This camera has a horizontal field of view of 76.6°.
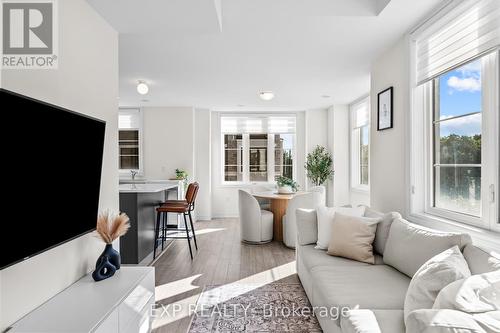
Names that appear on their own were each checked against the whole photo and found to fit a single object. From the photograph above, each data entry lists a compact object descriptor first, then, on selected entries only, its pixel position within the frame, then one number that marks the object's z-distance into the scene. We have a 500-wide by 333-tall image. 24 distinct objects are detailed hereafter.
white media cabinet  1.54
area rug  2.57
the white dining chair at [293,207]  4.81
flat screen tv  1.37
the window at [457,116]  2.12
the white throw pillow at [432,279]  1.62
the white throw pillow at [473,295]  1.32
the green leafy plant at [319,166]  7.19
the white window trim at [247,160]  7.91
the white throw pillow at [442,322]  1.12
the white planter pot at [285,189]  5.65
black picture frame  3.42
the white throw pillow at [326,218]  3.17
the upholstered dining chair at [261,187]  7.57
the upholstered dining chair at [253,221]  5.17
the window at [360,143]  6.14
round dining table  5.39
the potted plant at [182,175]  7.00
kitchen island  4.02
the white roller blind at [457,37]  2.06
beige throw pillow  2.80
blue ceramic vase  2.11
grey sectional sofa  1.76
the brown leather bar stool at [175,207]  4.46
